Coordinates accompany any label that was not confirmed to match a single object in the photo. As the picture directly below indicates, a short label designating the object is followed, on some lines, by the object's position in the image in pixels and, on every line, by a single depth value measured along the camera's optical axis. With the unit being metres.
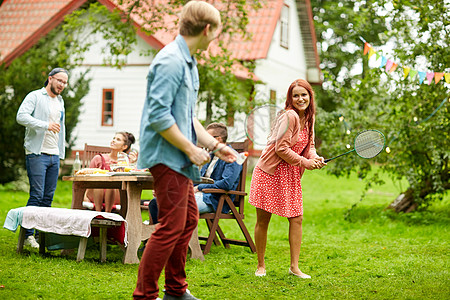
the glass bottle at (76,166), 6.73
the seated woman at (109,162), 7.15
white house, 18.67
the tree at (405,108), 9.18
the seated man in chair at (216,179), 6.43
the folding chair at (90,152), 7.84
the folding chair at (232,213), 6.53
